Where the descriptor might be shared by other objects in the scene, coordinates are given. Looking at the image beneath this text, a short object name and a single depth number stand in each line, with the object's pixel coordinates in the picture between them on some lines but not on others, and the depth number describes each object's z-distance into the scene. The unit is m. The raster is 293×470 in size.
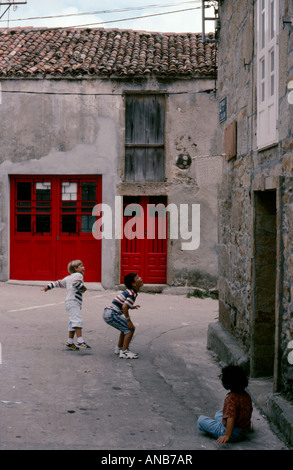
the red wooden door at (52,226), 15.30
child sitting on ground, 4.86
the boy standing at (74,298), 8.23
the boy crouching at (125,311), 7.76
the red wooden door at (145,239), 15.02
